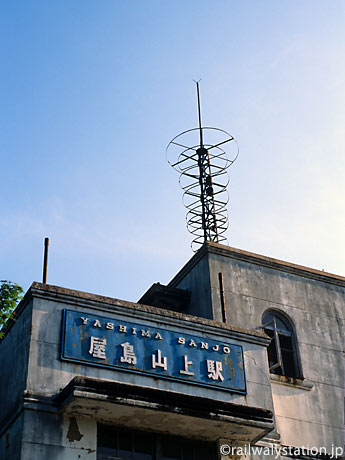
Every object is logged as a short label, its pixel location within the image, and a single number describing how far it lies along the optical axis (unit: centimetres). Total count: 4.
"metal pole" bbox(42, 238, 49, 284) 1581
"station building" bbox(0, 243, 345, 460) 1375
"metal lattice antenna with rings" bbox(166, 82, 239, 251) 2202
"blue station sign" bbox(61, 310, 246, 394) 1459
